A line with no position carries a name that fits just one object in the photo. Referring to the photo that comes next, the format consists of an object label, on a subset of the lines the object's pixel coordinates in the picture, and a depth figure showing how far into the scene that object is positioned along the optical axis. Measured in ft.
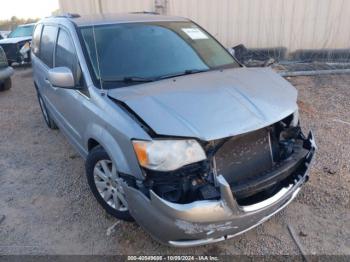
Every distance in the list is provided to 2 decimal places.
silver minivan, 6.64
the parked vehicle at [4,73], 23.44
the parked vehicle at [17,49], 36.19
